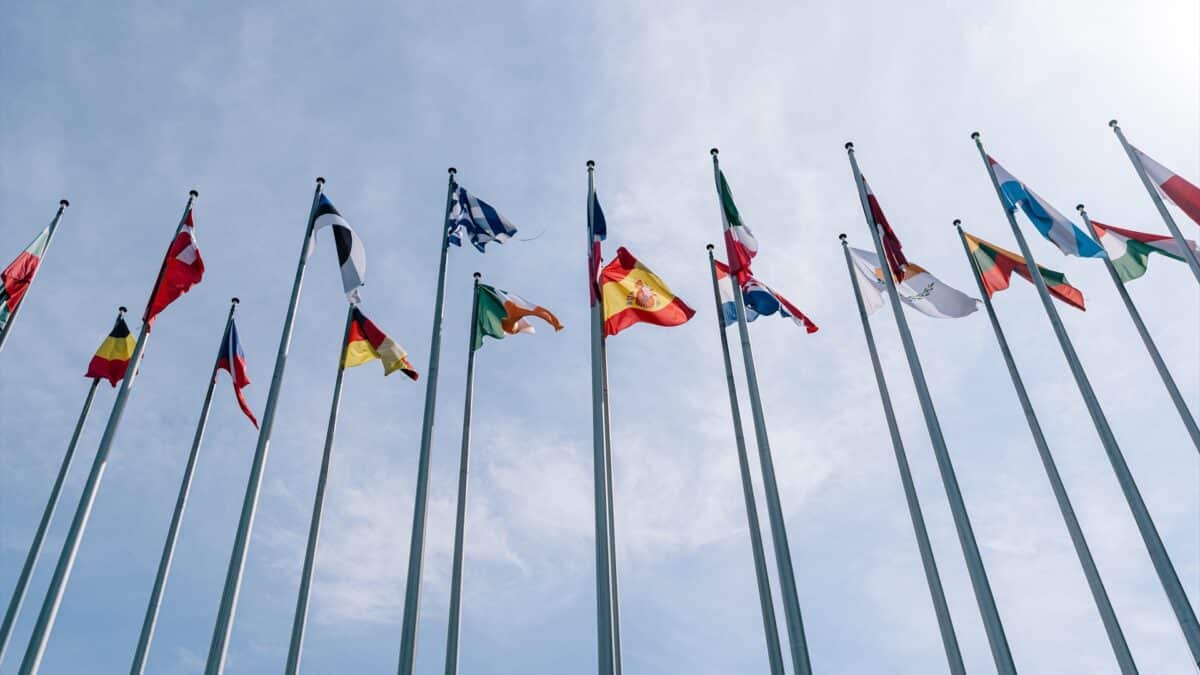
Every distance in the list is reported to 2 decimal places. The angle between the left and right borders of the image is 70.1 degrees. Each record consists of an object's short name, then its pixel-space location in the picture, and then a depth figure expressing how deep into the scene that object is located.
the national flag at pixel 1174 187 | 19.17
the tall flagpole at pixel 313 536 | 15.81
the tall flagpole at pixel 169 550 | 18.28
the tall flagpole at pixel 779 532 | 13.26
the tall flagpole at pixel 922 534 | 14.16
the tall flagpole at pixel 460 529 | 15.06
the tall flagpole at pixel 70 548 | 15.67
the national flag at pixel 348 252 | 18.34
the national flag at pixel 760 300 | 19.80
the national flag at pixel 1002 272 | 20.94
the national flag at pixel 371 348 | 19.55
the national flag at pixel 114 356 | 22.09
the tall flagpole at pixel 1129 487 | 14.33
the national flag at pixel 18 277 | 18.77
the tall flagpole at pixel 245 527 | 14.75
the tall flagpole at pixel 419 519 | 13.97
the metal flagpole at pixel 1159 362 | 19.09
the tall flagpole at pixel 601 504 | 12.65
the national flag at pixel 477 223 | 20.19
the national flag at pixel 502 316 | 19.34
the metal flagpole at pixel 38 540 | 18.77
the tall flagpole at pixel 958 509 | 13.29
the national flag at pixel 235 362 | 20.25
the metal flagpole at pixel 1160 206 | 17.92
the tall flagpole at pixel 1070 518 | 14.52
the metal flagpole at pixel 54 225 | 19.05
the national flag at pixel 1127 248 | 21.20
